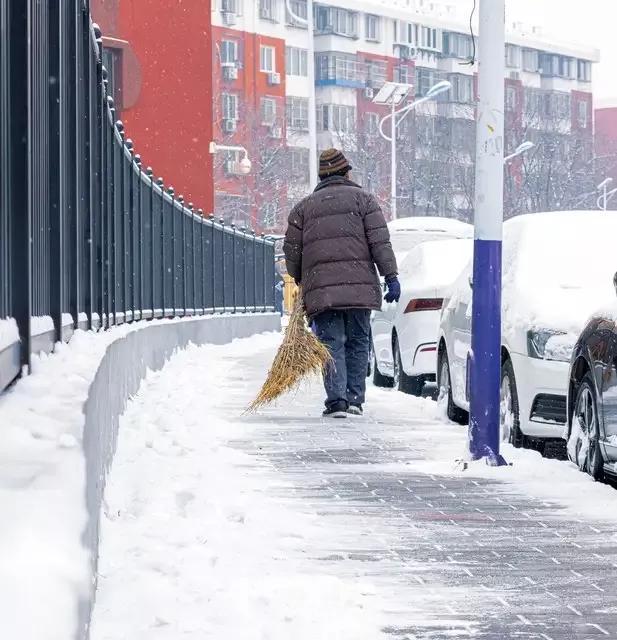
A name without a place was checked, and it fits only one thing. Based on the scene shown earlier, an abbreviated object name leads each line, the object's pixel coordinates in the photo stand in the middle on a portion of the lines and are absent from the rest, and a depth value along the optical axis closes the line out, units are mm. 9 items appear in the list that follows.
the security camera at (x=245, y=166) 50594
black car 8156
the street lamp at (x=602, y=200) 99625
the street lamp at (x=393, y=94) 62375
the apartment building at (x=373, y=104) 87750
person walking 12617
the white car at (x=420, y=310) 15297
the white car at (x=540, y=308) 9828
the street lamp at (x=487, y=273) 9125
